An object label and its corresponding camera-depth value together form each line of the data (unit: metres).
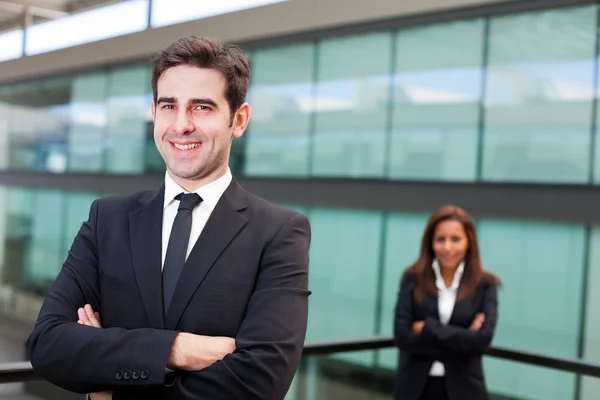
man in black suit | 1.99
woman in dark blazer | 4.12
